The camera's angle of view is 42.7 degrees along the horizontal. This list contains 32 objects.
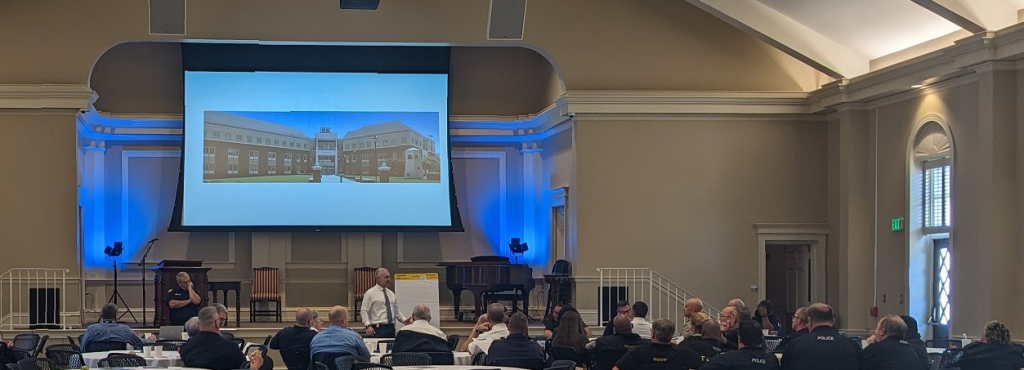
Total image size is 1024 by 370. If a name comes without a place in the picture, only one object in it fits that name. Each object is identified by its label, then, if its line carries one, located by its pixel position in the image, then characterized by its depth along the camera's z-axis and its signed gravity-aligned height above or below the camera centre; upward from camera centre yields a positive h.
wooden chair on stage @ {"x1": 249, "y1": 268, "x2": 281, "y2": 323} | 17.39 -1.41
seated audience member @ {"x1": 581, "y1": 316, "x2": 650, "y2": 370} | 9.62 -1.19
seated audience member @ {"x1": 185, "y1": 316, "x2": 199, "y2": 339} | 9.97 -1.10
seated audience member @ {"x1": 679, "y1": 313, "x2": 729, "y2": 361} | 9.07 -1.12
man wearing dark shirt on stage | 13.59 -1.22
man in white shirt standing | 12.80 -1.21
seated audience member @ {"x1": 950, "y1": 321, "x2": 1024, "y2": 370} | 8.82 -1.15
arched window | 13.42 -0.41
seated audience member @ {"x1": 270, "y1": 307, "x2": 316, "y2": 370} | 10.30 -1.25
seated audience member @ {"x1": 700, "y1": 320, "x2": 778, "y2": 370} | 7.87 -1.05
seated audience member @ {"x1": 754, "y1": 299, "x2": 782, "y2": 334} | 12.80 -1.32
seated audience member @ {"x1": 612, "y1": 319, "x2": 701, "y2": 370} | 8.27 -1.09
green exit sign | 14.24 -0.46
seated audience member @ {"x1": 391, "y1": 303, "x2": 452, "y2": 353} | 9.73 -1.15
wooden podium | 15.51 -1.15
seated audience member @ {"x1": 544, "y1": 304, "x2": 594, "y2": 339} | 11.44 -1.28
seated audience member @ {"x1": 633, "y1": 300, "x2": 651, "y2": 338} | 11.45 -1.22
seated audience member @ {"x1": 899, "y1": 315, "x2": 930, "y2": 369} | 8.97 -1.19
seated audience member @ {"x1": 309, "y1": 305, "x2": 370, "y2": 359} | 9.59 -1.17
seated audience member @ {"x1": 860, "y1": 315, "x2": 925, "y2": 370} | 8.20 -1.06
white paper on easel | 14.45 -1.19
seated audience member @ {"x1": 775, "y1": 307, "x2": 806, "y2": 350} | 10.29 -1.12
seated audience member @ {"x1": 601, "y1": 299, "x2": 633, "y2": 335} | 11.85 -1.14
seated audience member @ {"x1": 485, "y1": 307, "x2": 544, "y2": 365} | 9.38 -1.16
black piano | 16.59 -1.21
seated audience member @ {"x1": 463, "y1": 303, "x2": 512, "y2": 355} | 10.20 -1.18
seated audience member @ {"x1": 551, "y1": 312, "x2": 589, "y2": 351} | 10.48 -1.21
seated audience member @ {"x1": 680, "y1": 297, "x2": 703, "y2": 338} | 11.04 -1.05
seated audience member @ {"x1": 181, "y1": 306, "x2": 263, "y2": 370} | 8.80 -1.12
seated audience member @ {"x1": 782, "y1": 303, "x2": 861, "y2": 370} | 8.10 -1.03
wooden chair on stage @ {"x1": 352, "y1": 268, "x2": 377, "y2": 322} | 17.72 -1.34
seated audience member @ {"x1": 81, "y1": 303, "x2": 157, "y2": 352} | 10.62 -1.23
